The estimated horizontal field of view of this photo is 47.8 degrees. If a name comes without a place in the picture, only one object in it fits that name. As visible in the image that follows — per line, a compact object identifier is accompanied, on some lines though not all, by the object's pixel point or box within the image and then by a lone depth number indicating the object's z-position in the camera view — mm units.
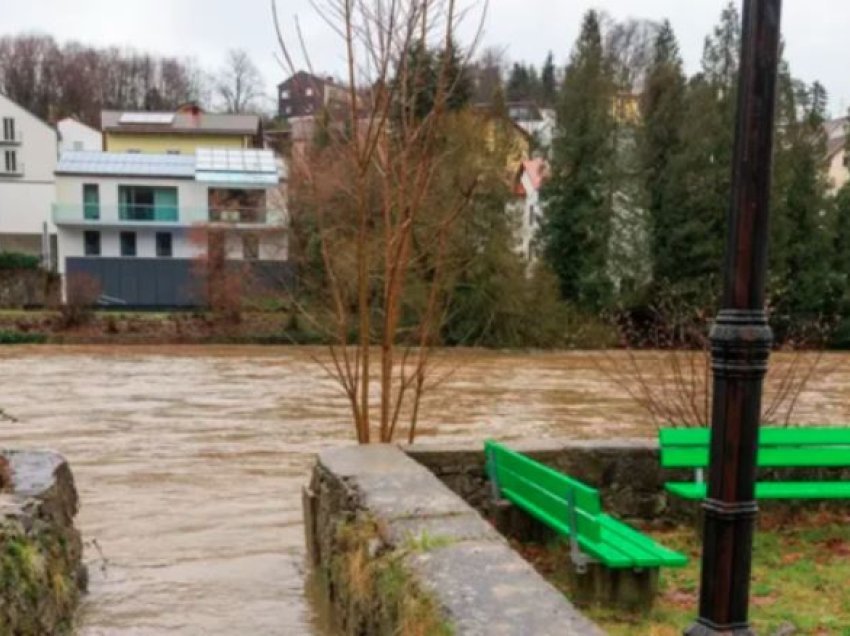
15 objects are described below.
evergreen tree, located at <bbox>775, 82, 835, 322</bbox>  35812
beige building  40062
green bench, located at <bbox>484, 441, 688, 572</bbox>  4465
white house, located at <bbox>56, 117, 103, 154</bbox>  55656
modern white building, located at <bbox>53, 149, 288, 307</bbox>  42531
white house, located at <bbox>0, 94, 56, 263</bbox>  47125
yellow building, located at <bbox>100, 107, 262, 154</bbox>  52781
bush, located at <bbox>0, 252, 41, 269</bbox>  40844
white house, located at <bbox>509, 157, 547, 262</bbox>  34812
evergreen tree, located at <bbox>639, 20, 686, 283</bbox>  36875
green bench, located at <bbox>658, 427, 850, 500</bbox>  5816
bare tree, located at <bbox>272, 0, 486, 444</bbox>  5918
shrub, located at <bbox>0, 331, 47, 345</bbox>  31828
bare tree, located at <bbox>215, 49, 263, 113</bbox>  70938
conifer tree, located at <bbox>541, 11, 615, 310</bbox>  36906
